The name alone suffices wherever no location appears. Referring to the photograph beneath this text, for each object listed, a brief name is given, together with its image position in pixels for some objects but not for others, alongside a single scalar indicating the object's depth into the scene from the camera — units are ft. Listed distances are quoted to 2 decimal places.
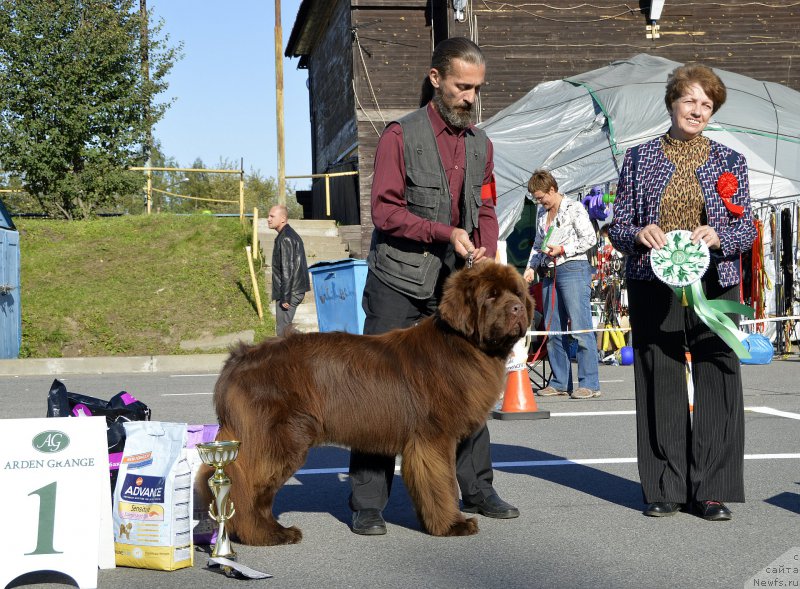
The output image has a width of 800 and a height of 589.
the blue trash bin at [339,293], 43.27
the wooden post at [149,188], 84.53
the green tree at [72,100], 77.00
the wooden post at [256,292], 58.54
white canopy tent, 51.55
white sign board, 12.64
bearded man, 15.65
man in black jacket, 44.60
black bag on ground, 14.70
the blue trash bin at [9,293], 50.03
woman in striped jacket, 15.79
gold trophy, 13.17
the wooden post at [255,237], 67.62
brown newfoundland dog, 14.07
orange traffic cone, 28.17
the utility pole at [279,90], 88.53
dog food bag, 13.42
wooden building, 73.87
